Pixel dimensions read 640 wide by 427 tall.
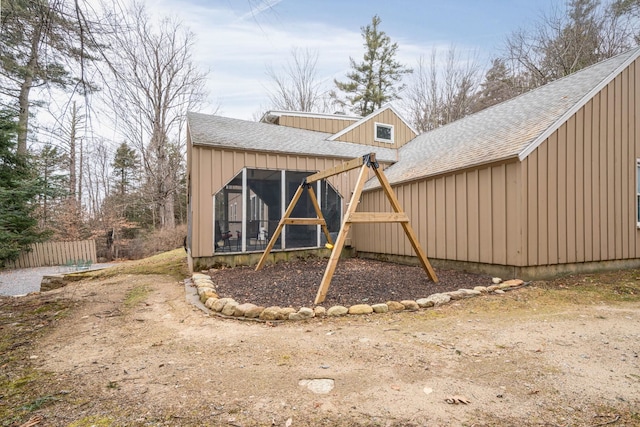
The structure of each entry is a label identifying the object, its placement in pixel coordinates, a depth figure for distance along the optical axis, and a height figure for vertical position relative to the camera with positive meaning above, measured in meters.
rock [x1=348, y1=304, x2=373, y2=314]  4.08 -1.25
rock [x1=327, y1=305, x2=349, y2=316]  4.02 -1.25
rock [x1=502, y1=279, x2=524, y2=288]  5.30 -1.21
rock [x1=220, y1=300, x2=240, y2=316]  4.13 -1.24
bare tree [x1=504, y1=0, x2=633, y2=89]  13.17 +7.83
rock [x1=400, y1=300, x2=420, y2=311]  4.30 -1.27
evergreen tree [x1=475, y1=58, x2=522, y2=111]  17.14 +7.21
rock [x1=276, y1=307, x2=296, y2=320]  3.92 -1.24
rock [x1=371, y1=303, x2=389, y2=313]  4.16 -1.26
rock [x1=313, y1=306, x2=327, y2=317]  4.00 -1.25
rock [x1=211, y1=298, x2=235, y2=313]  4.30 -1.23
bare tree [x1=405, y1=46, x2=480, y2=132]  18.78 +7.68
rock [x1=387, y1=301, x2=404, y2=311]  4.23 -1.26
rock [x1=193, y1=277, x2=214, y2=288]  5.49 -1.21
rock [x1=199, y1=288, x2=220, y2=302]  4.75 -1.22
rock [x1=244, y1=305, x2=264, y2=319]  4.00 -1.25
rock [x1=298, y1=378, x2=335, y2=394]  2.22 -1.25
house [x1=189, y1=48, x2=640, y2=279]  5.72 +0.67
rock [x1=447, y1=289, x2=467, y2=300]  4.71 -1.24
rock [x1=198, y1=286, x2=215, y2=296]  5.02 -1.20
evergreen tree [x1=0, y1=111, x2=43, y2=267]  9.62 +0.97
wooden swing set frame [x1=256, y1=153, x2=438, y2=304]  4.52 -0.05
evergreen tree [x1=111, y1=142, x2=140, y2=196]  20.69 +3.40
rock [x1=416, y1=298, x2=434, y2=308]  4.38 -1.26
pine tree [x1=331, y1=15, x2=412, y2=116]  21.27 +9.70
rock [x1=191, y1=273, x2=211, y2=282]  6.17 -1.23
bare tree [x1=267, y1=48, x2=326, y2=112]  21.56 +8.98
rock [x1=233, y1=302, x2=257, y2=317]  4.06 -1.23
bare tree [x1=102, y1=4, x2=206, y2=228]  16.75 +5.76
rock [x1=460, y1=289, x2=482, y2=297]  4.84 -1.24
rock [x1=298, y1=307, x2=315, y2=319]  3.95 -1.25
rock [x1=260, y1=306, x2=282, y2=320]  3.92 -1.24
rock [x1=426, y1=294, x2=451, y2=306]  4.48 -1.24
